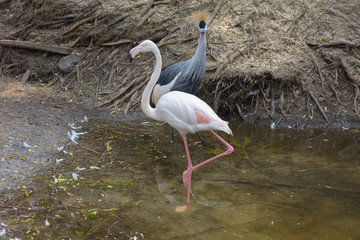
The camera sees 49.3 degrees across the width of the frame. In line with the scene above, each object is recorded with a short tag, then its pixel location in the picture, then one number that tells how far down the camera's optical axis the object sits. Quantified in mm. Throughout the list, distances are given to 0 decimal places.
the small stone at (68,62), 8453
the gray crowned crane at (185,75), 6250
